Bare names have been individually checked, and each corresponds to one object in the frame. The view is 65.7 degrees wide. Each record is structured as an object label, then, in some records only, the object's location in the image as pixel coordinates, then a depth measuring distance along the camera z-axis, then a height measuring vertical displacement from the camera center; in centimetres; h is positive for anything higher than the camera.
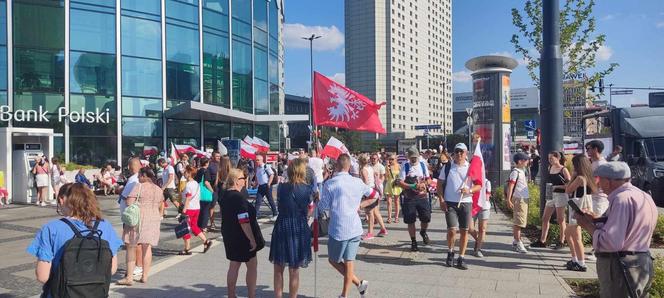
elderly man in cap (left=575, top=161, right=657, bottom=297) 391 -67
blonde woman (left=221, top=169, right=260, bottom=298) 564 -85
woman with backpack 356 -65
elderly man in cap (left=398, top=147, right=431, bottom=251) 889 -88
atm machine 1830 -63
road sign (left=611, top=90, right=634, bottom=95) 4032 +468
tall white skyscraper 13038 +2550
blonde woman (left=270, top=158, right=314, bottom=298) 550 -84
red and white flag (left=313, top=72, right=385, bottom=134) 1036 +99
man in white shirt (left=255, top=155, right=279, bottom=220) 1305 -72
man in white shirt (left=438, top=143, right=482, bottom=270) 752 -71
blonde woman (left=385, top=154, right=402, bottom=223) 1266 -84
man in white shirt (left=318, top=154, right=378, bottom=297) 573 -77
